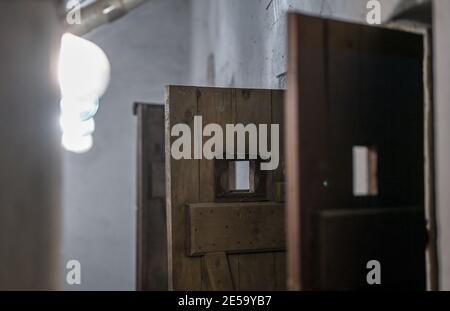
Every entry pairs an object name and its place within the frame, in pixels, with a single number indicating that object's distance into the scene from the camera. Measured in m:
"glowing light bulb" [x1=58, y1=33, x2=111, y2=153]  3.73
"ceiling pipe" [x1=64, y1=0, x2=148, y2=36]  3.68
